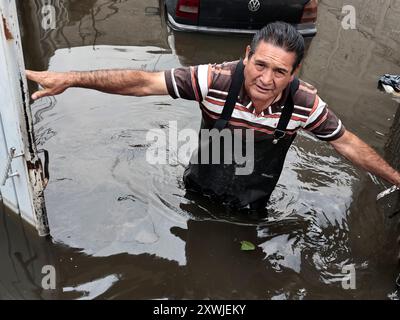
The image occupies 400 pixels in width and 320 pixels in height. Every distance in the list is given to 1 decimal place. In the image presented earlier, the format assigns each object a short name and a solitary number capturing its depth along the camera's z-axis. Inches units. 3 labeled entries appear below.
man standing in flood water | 109.7
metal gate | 93.6
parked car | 241.3
